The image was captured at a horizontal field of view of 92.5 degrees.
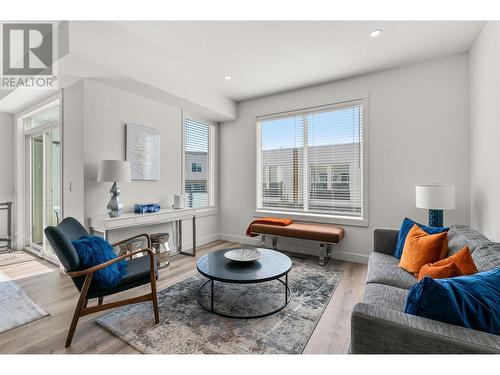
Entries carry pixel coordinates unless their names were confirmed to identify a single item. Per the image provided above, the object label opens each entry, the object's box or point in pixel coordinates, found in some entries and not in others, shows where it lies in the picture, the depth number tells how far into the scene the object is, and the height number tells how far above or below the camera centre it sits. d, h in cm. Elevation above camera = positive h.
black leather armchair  172 -71
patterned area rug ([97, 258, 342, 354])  171 -113
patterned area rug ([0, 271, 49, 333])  201 -112
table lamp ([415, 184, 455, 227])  261 -12
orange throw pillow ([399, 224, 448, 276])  197 -54
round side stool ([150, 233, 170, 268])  329 -82
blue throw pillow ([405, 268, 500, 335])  101 -51
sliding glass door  360 +22
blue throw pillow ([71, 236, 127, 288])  182 -56
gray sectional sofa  91 -59
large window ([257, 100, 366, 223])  371 +43
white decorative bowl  236 -71
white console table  274 -42
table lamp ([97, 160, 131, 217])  275 +14
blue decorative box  325 -28
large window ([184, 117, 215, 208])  430 +47
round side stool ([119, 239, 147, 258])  290 -72
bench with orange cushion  337 -68
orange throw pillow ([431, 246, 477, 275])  147 -48
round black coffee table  202 -76
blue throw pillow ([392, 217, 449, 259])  230 -46
